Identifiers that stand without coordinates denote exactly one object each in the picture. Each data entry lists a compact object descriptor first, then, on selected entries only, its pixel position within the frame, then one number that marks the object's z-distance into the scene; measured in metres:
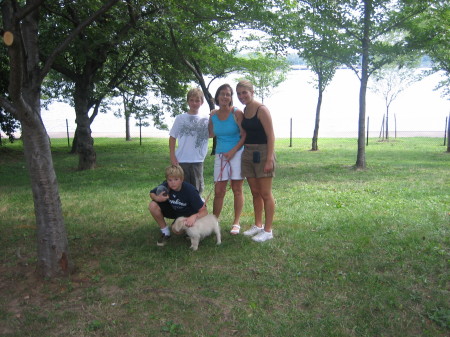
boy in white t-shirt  4.27
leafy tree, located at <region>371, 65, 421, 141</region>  20.69
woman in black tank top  3.97
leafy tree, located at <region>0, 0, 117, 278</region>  3.07
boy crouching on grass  3.86
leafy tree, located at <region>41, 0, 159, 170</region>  7.79
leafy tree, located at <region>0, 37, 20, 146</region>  11.58
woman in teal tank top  4.12
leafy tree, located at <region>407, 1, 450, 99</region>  9.14
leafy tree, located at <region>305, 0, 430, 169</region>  9.01
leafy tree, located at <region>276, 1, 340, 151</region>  9.16
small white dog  3.87
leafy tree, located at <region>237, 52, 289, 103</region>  12.88
